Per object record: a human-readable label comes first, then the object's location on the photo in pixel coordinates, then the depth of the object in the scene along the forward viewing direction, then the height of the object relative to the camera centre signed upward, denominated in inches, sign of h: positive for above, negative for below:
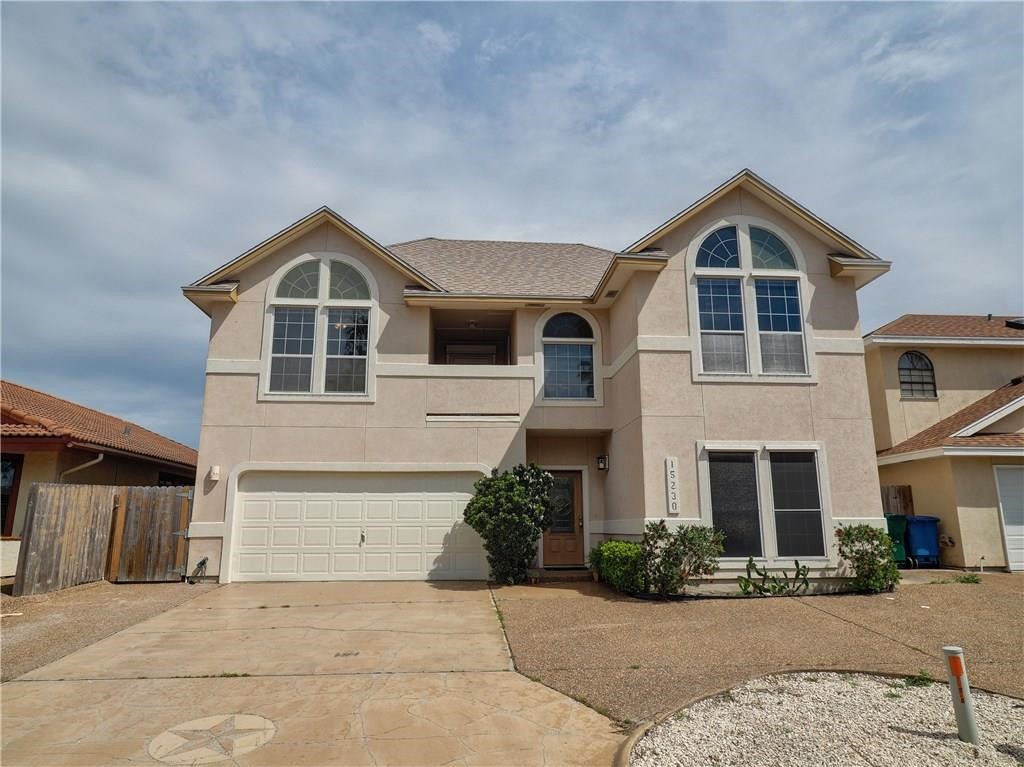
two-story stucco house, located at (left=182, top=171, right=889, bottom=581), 457.4 +90.5
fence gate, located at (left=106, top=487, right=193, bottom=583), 496.7 -25.0
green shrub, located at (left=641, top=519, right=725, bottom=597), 419.8 -34.4
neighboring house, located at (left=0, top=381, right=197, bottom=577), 543.2 +53.4
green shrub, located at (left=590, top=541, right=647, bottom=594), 430.3 -42.3
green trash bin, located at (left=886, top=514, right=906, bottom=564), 556.1 -25.3
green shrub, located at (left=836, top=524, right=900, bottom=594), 430.6 -36.0
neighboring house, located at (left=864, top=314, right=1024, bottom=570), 535.5 +81.5
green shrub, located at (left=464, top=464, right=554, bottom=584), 485.4 -9.7
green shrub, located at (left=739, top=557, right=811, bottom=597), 429.1 -54.2
